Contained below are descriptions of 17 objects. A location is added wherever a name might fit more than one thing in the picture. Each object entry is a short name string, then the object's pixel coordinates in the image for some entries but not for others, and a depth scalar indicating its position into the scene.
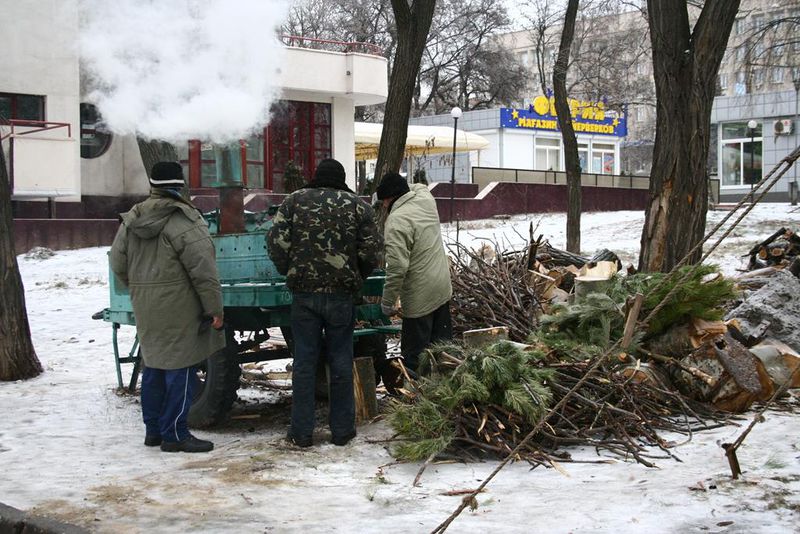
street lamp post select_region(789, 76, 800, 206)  28.73
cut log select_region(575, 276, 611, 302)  7.84
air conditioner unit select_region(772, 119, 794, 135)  46.78
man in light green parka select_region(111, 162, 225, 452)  6.23
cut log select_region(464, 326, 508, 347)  7.33
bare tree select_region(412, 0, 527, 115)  44.12
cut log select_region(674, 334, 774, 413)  6.52
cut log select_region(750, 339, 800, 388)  7.07
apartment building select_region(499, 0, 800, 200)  43.69
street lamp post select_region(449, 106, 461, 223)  27.69
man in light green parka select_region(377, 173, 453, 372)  6.77
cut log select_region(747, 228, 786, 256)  12.45
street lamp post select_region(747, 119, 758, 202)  35.94
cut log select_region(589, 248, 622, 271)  10.73
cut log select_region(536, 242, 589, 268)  10.66
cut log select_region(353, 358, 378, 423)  6.86
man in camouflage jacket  6.23
